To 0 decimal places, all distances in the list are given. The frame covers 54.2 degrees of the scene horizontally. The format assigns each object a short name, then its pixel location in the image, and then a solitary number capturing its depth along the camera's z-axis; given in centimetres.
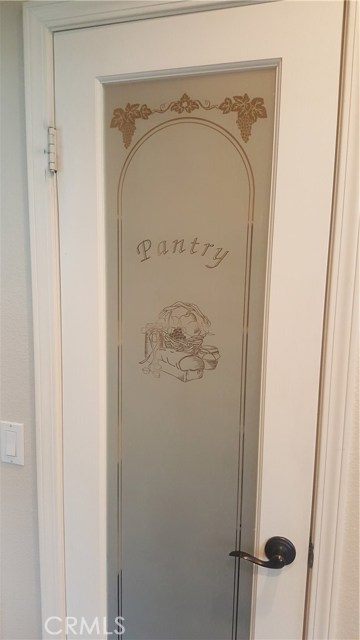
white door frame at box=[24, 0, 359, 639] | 71
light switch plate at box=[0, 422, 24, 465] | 97
